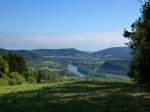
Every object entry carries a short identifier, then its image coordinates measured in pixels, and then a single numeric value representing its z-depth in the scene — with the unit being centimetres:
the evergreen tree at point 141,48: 1914
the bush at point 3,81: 4874
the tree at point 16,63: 6298
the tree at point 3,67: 5585
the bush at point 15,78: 5221
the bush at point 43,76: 6906
